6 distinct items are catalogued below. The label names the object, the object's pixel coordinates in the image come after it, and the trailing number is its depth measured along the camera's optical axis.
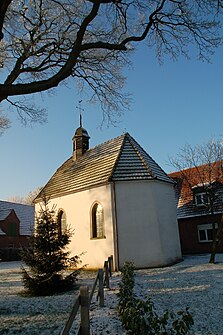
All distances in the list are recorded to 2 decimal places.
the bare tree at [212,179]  22.46
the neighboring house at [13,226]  35.28
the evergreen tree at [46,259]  10.95
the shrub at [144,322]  3.91
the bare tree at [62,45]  7.73
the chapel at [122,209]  16.58
